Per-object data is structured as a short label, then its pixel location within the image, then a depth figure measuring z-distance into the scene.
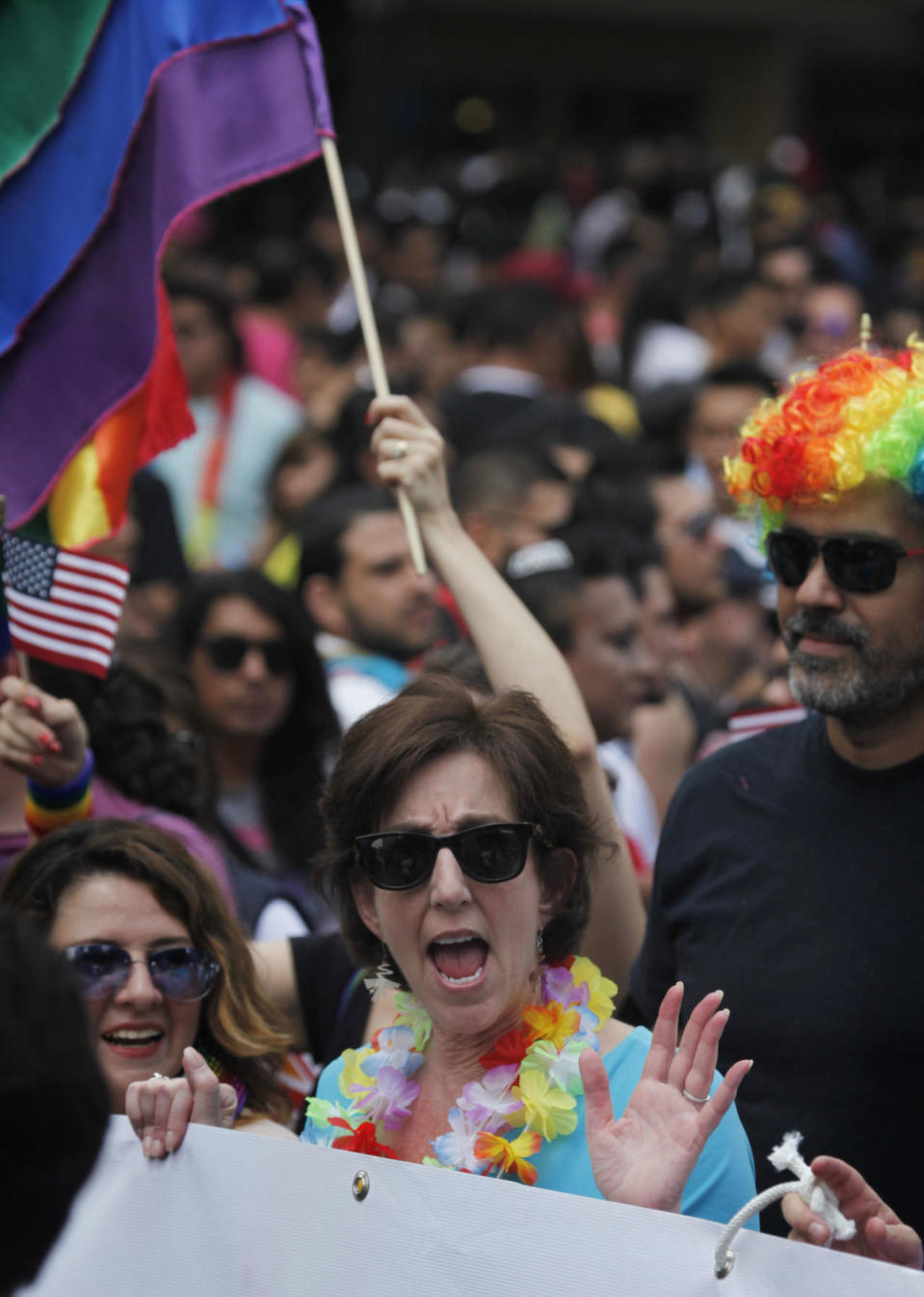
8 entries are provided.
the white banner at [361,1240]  4.71
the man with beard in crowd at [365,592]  11.83
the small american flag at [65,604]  7.78
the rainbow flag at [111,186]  8.17
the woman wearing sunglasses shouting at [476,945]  5.64
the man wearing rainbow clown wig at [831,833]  6.20
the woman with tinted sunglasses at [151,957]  6.50
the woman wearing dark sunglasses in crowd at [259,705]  10.70
